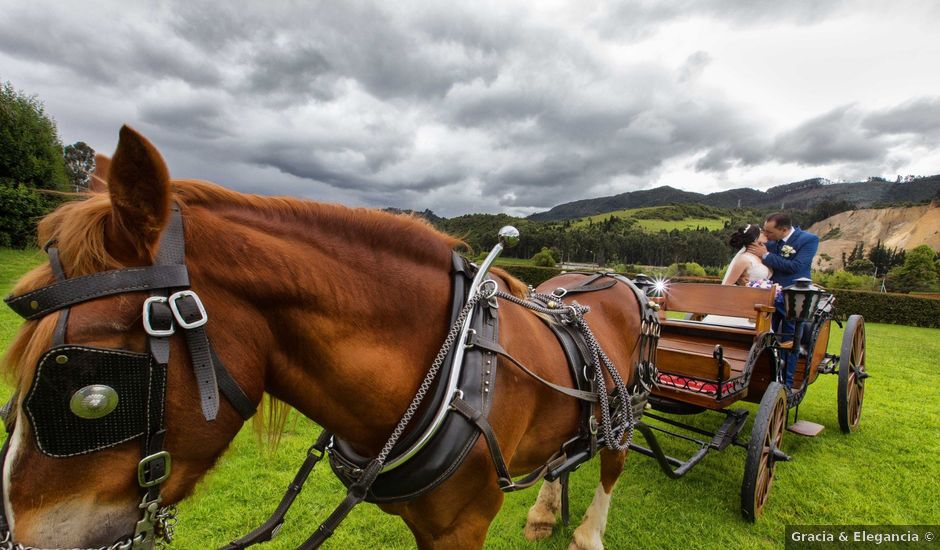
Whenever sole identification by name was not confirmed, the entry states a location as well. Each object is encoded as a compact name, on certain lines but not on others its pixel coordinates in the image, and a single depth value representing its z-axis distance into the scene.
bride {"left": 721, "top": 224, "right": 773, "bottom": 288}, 4.62
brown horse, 0.95
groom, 4.44
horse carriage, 3.39
